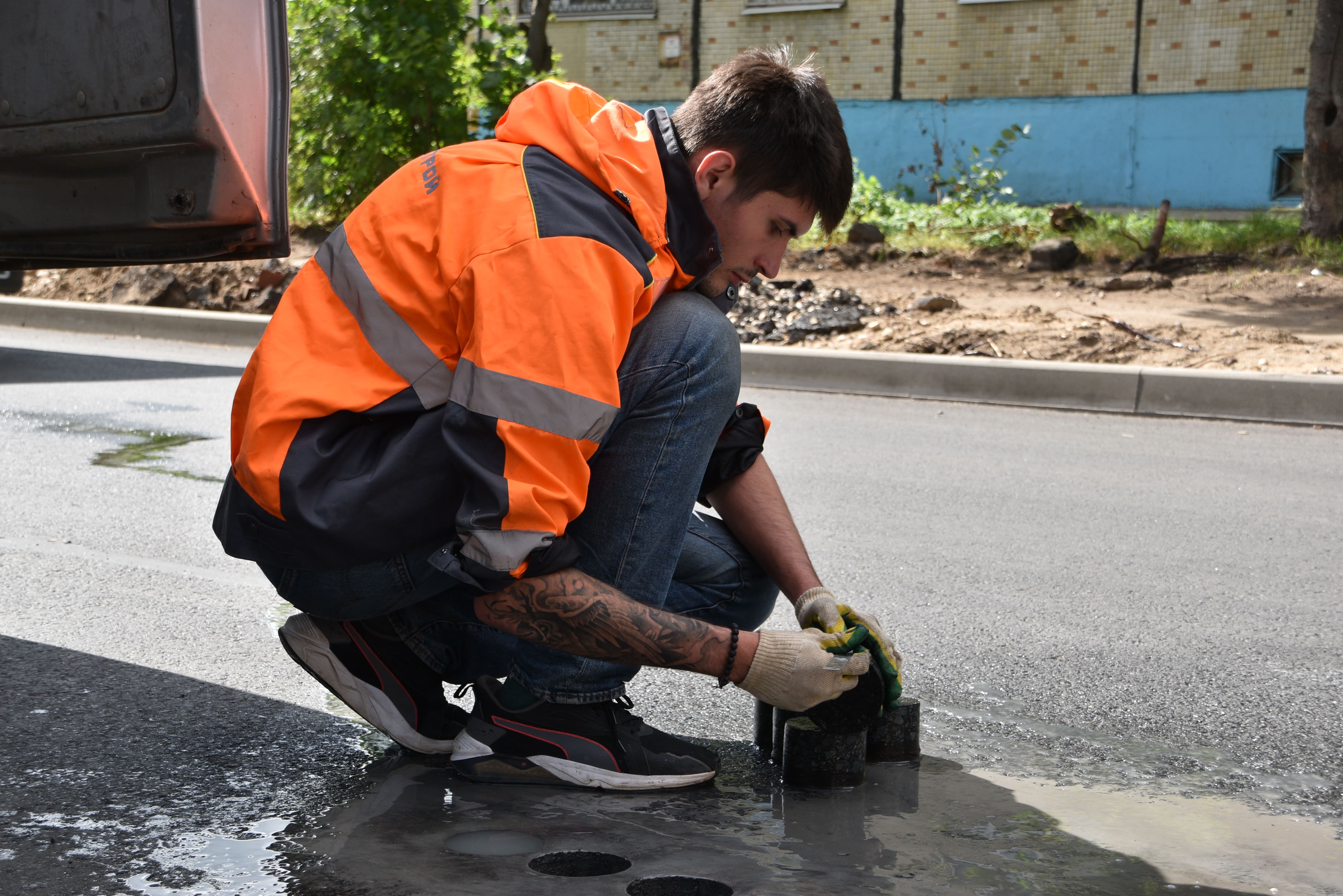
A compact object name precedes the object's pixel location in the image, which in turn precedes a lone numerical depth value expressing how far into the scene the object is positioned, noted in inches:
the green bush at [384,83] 400.2
